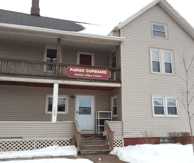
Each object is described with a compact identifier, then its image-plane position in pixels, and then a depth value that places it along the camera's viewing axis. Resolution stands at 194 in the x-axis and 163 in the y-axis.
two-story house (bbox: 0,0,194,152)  8.98
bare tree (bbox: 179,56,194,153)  10.66
